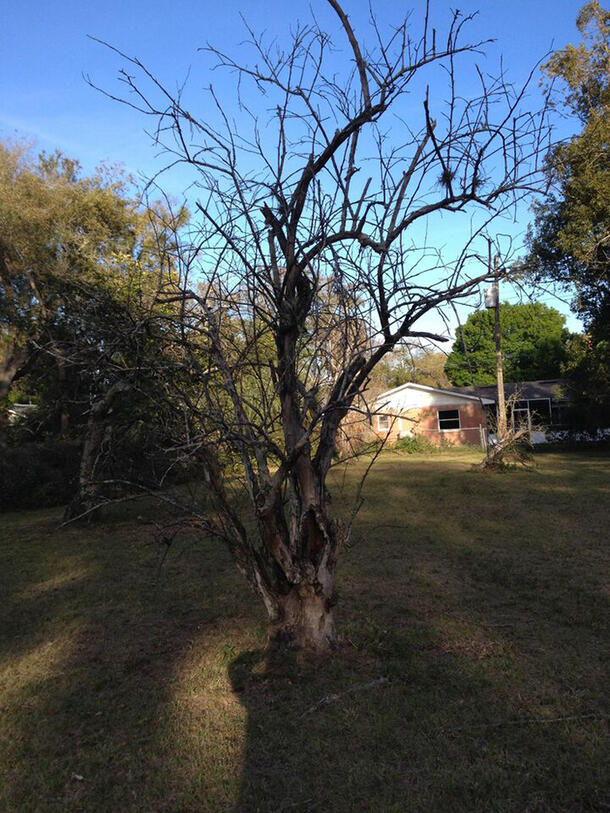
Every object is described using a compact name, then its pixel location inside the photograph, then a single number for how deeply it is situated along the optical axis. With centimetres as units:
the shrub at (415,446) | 2975
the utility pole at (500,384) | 1738
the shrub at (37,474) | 1436
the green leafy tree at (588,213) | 1834
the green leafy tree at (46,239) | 1659
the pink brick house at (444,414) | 3259
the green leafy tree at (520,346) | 4431
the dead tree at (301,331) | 354
